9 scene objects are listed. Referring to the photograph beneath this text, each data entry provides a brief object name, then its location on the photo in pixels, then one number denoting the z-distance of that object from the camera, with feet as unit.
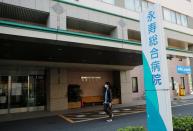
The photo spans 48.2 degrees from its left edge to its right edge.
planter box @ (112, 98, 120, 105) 63.93
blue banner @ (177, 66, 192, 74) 55.01
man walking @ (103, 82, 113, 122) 36.17
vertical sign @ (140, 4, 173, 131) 14.94
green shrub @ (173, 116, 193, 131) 18.02
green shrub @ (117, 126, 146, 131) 16.96
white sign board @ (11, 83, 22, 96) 49.37
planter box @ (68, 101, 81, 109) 56.13
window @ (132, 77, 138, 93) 76.28
